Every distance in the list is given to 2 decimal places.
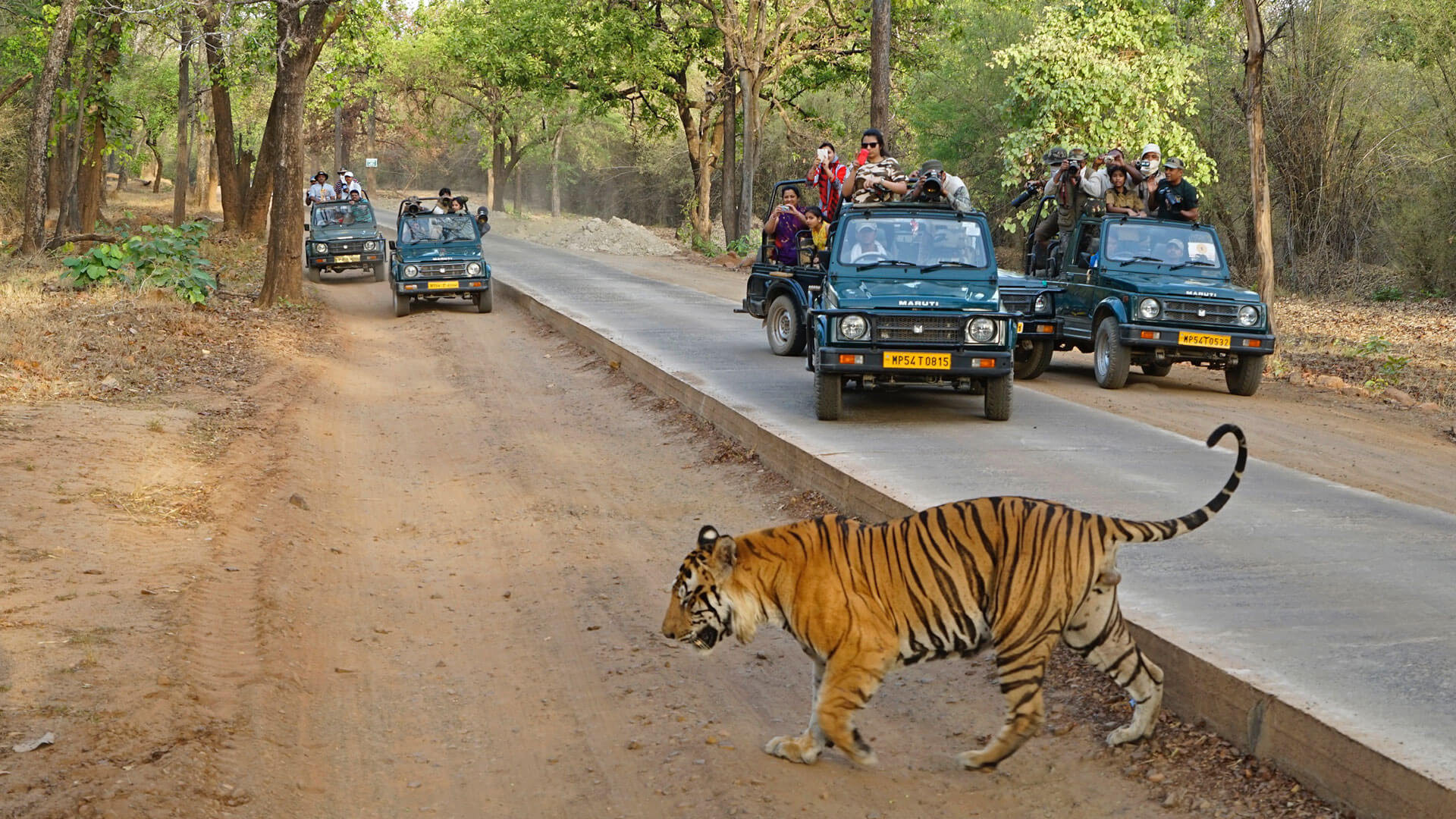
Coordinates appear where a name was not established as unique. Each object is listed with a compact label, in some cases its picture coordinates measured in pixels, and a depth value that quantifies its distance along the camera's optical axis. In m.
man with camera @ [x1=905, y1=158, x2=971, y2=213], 12.91
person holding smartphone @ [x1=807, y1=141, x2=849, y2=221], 15.60
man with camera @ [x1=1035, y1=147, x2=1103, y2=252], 16.03
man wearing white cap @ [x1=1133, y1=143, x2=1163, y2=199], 15.87
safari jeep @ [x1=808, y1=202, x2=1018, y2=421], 11.53
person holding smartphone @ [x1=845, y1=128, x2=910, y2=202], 13.72
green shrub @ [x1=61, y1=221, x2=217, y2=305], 20.61
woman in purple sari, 16.02
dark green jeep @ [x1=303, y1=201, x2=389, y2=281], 30.27
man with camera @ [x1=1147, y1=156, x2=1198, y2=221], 15.71
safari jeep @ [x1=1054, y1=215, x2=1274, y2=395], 14.20
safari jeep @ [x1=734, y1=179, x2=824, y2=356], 15.80
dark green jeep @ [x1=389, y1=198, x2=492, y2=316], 23.89
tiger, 4.89
